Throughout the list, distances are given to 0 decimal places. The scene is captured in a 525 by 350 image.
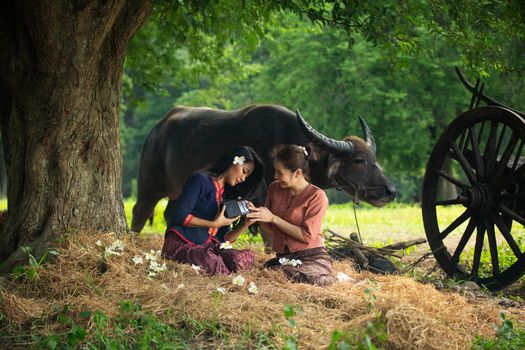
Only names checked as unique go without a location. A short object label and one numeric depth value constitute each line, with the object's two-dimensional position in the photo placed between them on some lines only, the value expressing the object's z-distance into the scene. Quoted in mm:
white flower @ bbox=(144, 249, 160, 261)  6648
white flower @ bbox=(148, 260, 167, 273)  6449
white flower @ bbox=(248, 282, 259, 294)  6104
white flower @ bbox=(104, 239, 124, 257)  6637
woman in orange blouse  6828
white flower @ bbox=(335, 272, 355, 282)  7160
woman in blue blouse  6750
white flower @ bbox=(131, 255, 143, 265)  6527
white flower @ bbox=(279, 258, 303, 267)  6930
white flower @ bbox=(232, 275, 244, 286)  6199
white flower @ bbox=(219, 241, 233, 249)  6969
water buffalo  9391
